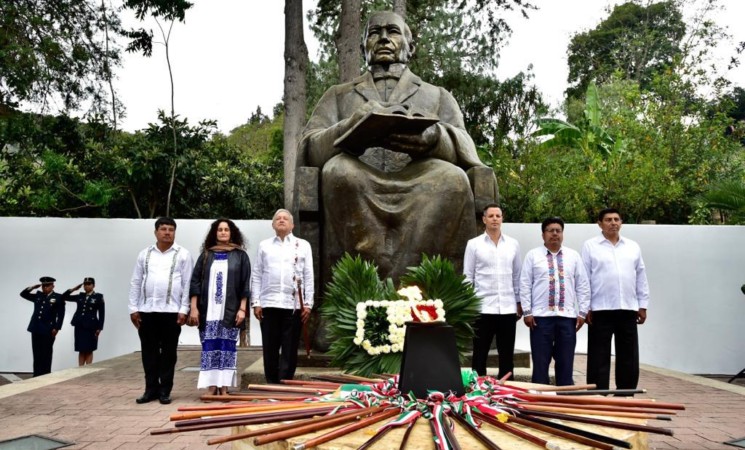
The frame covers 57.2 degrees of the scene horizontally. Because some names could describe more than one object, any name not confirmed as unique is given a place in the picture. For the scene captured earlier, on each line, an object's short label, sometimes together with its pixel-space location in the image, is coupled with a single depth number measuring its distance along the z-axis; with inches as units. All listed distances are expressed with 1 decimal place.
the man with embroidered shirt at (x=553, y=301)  171.9
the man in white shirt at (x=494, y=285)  175.5
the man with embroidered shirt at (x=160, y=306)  192.9
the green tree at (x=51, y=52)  387.5
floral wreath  134.3
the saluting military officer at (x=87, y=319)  302.8
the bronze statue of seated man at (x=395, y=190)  189.0
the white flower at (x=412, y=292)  110.2
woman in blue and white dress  195.5
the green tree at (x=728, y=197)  340.2
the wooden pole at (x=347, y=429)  58.7
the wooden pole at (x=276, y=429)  60.7
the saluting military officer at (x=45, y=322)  295.0
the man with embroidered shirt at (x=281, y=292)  185.5
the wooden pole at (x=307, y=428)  58.8
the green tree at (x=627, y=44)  983.0
